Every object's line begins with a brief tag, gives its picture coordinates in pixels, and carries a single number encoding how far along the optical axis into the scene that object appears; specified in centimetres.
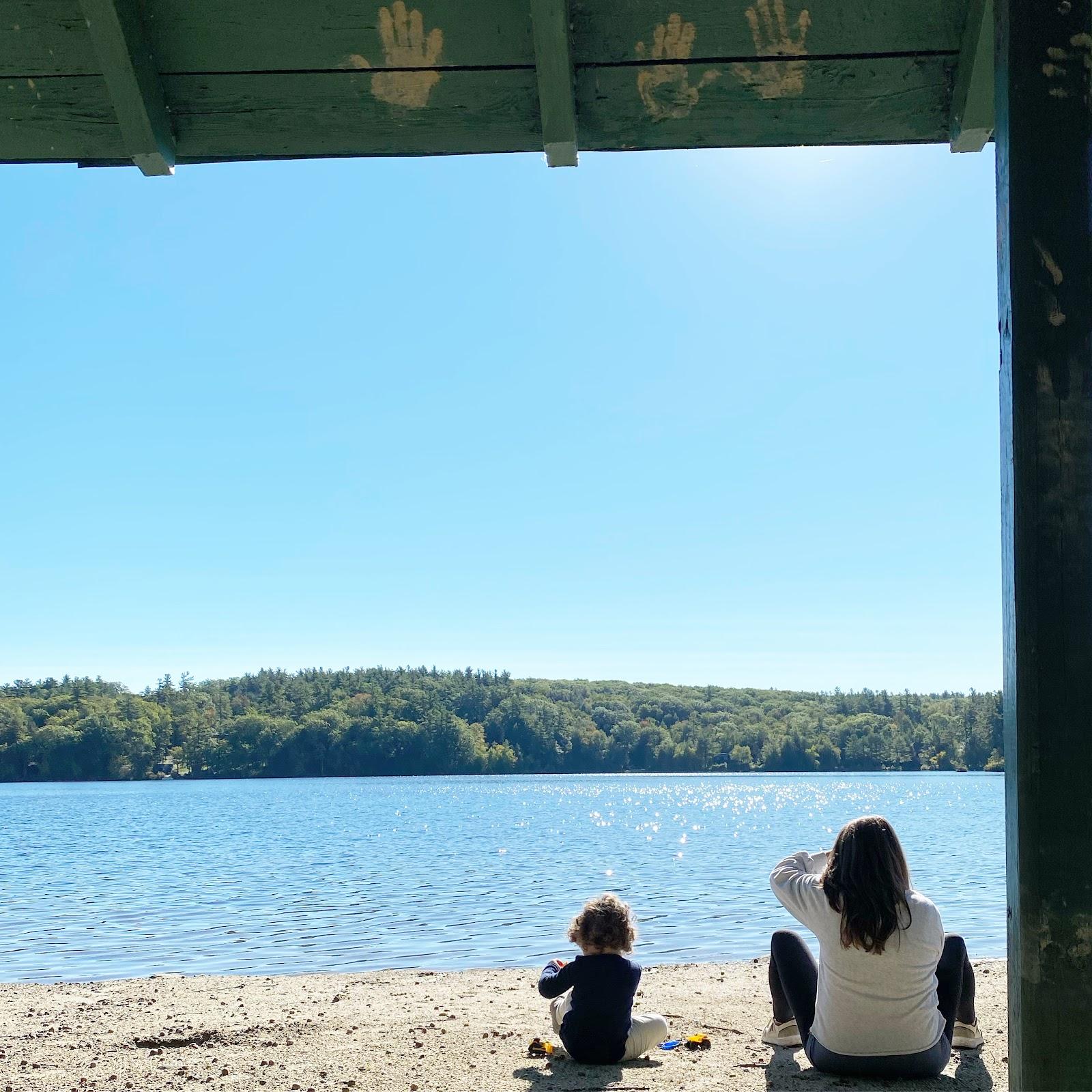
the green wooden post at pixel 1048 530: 248
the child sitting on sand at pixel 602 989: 473
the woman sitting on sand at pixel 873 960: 399
